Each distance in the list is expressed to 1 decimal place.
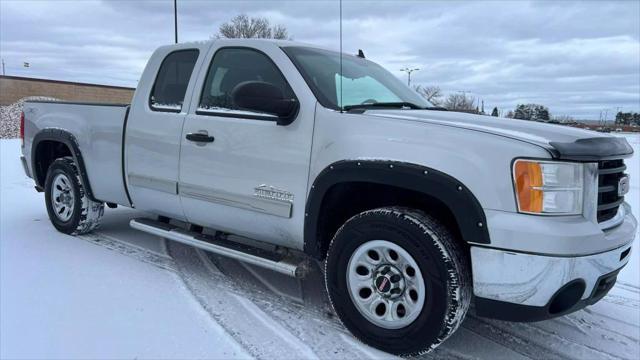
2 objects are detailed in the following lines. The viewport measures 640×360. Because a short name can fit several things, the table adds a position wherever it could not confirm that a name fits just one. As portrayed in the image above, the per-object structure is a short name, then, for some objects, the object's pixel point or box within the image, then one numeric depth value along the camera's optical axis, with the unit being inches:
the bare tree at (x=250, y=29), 1539.1
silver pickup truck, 105.3
